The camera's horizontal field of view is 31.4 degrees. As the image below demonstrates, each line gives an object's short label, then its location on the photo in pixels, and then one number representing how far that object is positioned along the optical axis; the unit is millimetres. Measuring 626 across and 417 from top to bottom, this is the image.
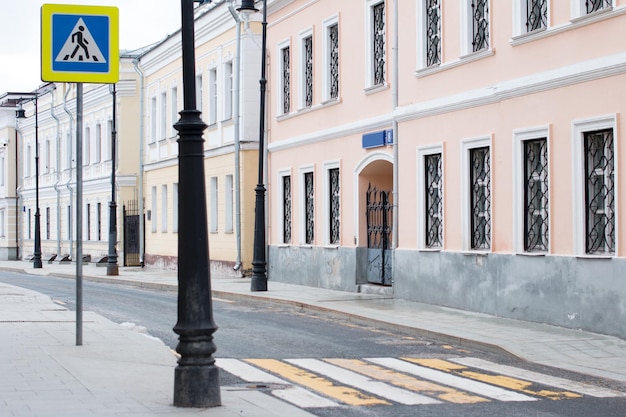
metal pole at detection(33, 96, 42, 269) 50094
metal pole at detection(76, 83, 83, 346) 12500
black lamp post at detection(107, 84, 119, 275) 39031
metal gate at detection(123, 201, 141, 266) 46906
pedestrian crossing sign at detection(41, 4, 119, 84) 12148
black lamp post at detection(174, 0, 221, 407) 8961
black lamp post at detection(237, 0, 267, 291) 25422
